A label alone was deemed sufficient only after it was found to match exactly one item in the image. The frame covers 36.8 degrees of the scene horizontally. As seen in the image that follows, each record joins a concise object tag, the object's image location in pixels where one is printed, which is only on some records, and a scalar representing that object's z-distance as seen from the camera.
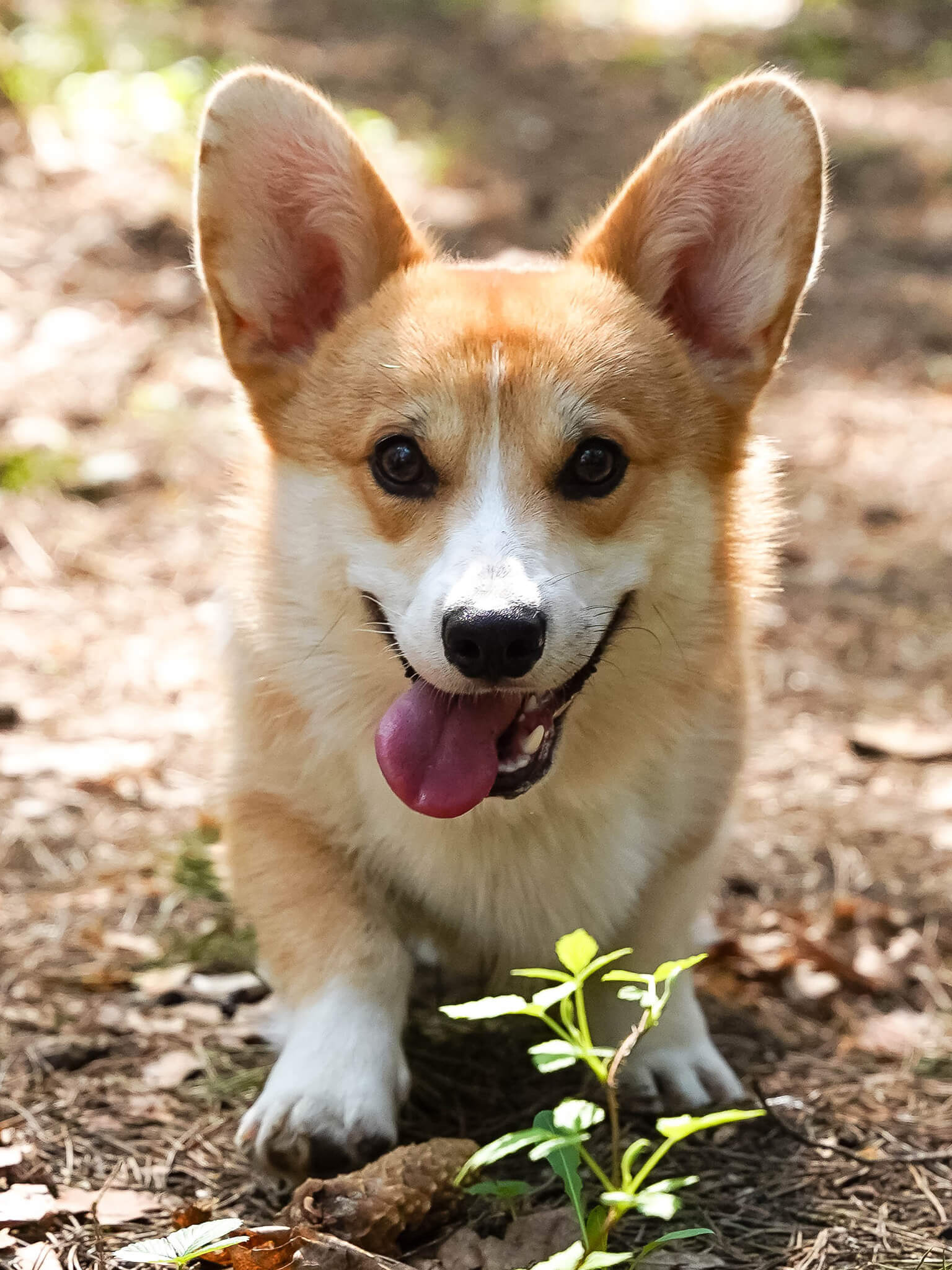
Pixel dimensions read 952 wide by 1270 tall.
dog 2.33
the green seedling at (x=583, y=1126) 1.65
